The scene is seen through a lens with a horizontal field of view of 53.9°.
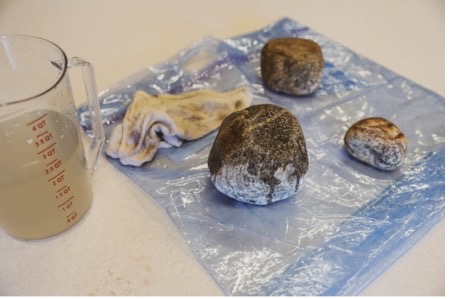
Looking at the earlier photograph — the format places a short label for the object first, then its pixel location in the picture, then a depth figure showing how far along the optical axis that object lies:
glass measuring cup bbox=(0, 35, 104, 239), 0.64
